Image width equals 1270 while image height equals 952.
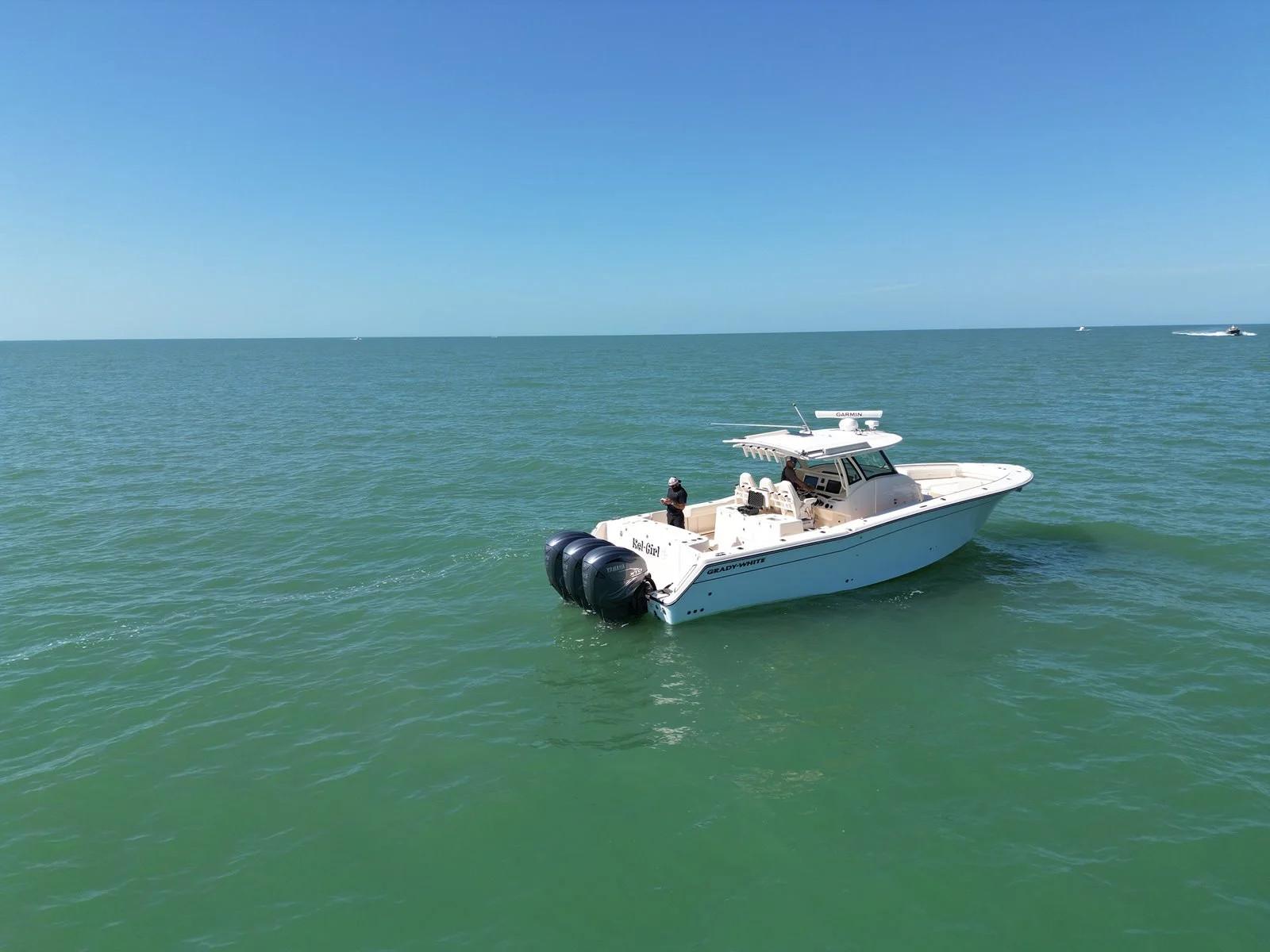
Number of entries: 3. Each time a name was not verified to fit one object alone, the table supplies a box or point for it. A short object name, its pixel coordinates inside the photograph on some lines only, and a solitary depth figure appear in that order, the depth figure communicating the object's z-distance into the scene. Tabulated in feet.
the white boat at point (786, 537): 40.81
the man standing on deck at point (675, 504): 45.47
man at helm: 48.01
